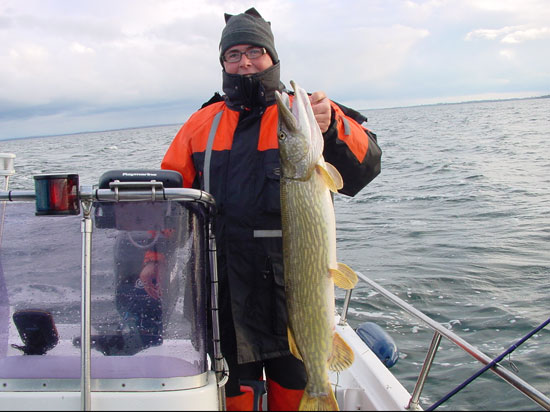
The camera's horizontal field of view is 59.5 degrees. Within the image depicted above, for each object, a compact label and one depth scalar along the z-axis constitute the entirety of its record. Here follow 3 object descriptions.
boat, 1.86
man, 2.47
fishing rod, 2.48
